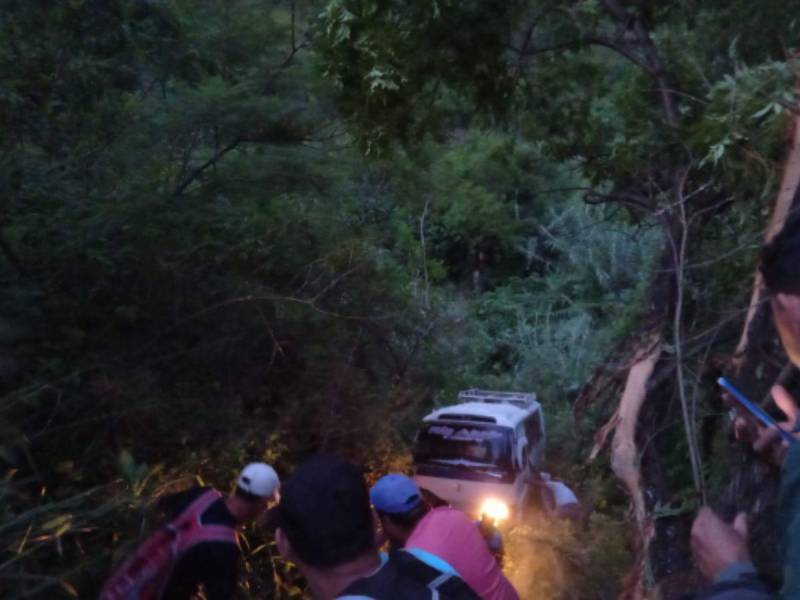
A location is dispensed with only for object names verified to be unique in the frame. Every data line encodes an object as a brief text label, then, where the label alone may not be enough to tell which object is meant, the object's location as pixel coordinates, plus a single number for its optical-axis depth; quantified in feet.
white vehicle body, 32.48
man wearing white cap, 10.61
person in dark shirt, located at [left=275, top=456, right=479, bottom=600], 6.85
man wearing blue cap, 10.61
